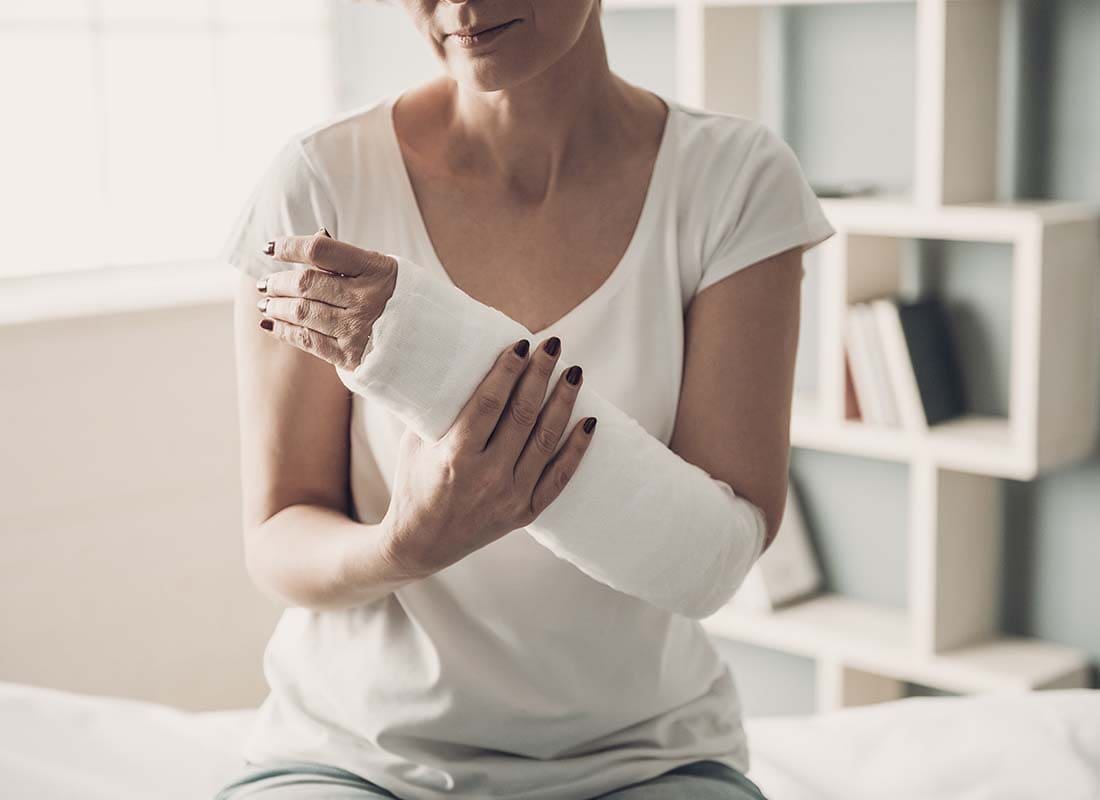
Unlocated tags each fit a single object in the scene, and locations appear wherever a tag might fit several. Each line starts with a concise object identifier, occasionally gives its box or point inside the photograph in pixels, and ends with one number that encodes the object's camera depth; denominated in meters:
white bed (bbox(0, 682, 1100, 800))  1.53
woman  1.24
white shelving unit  2.31
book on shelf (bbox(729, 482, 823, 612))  2.76
